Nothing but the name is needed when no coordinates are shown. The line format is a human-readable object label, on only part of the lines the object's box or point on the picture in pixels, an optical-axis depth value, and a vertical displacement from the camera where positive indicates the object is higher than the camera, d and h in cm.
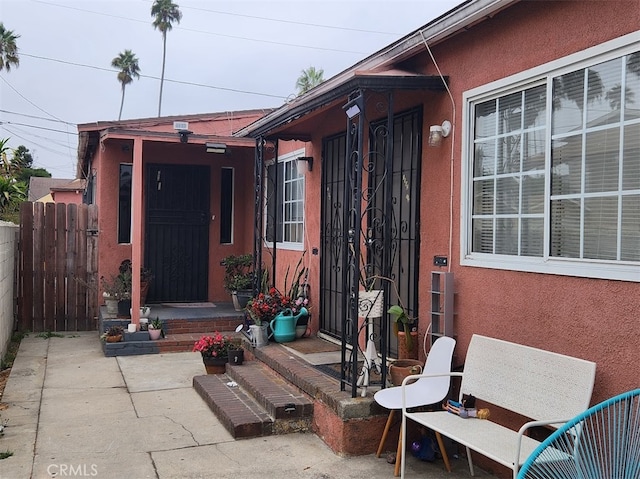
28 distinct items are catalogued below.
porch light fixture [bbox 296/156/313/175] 755 +91
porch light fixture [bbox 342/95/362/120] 461 +103
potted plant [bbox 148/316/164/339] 812 -137
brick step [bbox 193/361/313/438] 482 -154
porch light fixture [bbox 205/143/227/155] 860 +126
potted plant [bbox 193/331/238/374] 652 -135
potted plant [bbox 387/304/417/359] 491 -88
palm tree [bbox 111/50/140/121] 4272 +1218
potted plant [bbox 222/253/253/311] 934 -75
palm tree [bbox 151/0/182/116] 3875 +1456
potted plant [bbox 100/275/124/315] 872 -97
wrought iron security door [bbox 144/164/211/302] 998 +2
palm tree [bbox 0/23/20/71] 3438 +1067
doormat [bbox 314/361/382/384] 493 -126
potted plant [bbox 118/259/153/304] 908 -70
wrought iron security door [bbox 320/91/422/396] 461 +16
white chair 413 -115
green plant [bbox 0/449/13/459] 422 -163
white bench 323 -96
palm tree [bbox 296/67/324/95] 2459 +664
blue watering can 686 -111
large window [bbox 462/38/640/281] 324 +42
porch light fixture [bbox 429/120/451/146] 467 +83
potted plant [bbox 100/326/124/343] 789 -141
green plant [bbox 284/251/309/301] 761 -65
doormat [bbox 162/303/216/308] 983 -124
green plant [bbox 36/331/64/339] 888 -160
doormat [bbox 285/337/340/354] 637 -127
